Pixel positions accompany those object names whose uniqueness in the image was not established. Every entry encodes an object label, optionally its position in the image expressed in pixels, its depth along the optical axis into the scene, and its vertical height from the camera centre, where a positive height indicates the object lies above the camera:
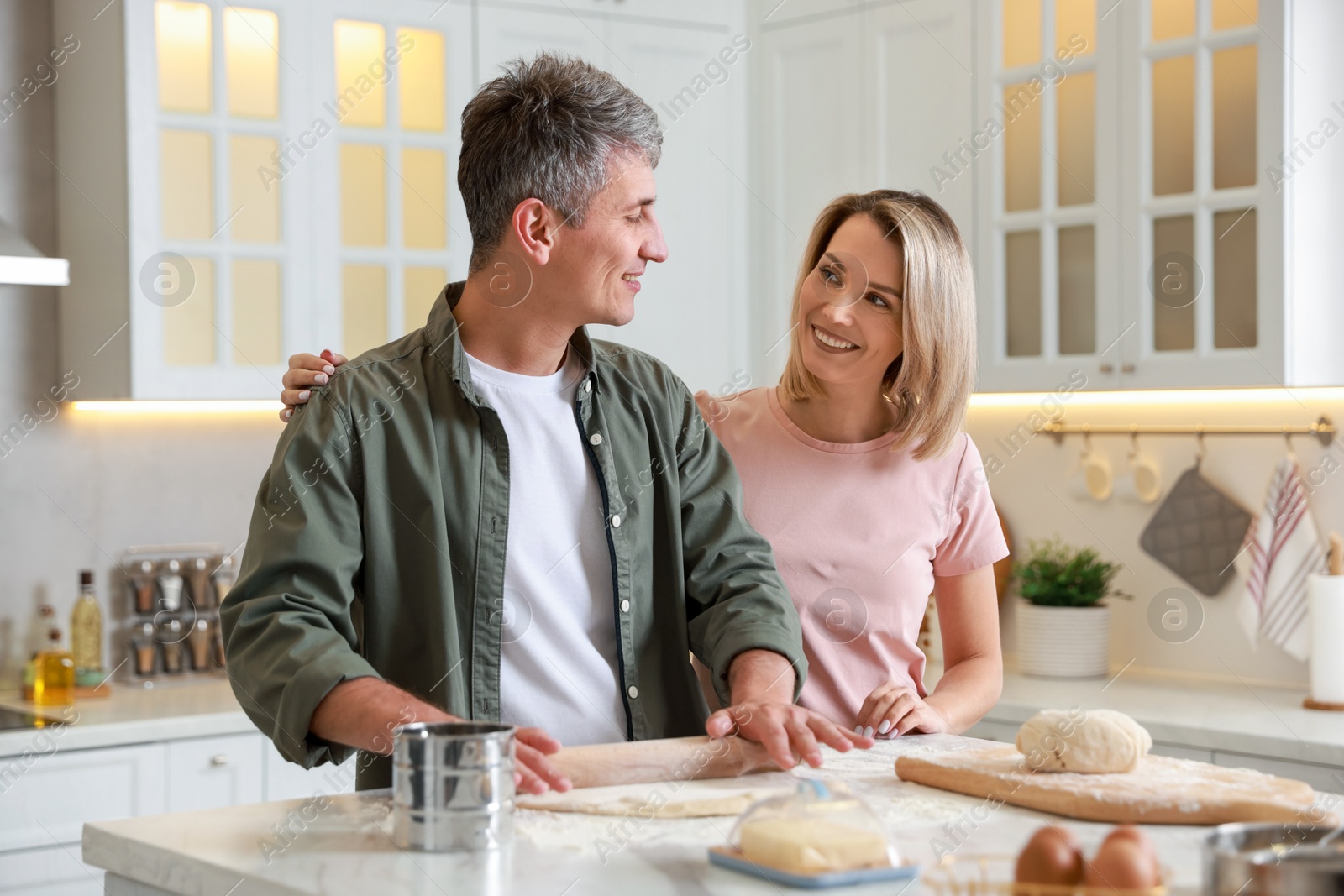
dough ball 1.22 -0.27
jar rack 3.05 -0.38
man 1.38 -0.07
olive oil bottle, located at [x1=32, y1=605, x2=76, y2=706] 2.77 -0.47
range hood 2.53 +0.30
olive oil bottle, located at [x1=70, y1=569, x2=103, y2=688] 2.93 -0.40
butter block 0.96 -0.28
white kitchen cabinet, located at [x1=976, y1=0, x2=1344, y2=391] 2.60 +0.44
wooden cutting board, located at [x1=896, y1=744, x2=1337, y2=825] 1.11 -0.29
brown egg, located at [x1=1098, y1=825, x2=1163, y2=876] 0.89 -0.25
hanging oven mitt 3.02 -0.22
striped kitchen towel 2.83 -0.27
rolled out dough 1.15 -0.30
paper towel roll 2.66 -0.39
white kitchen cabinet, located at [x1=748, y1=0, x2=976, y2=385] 3.11 +0.71
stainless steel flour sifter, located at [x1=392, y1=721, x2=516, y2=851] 1.04 -0.26
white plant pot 3.07 -0.45
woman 1.80 -0.05
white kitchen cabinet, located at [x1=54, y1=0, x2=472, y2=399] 2.76 +0.50
